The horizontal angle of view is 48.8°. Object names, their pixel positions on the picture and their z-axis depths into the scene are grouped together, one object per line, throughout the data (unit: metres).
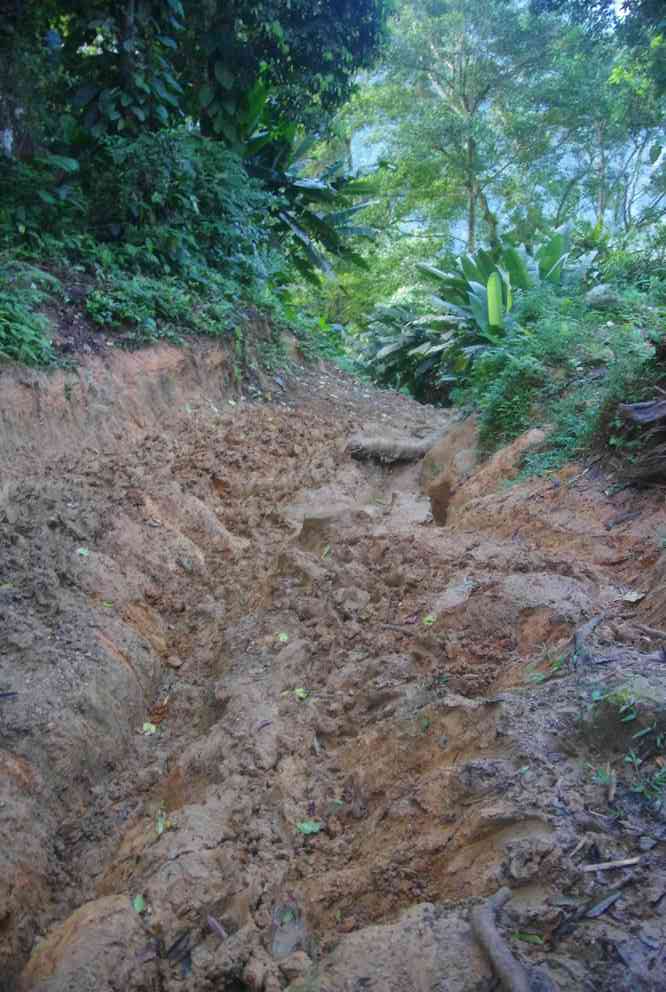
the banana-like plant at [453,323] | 7.76
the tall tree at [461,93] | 16.97
